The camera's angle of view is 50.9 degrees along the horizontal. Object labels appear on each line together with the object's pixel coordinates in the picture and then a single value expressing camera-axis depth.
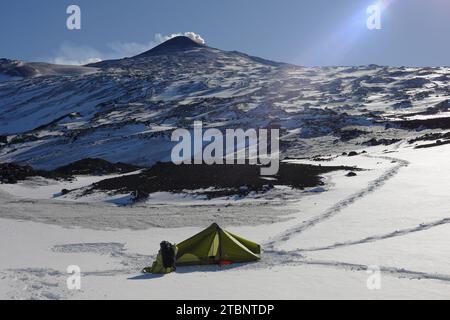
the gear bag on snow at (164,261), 15.46
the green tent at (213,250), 16.33
